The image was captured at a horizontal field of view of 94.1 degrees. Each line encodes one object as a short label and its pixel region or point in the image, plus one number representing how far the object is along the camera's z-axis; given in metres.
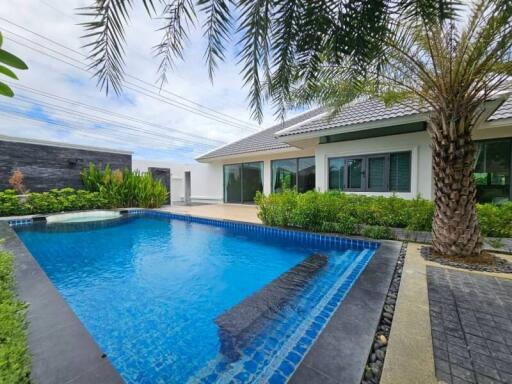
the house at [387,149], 8.09
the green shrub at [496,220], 5.89
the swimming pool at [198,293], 2.70
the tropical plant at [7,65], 0.74
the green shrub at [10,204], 11.15
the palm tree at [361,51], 1.81
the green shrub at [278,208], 8.66
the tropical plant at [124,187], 14.53
